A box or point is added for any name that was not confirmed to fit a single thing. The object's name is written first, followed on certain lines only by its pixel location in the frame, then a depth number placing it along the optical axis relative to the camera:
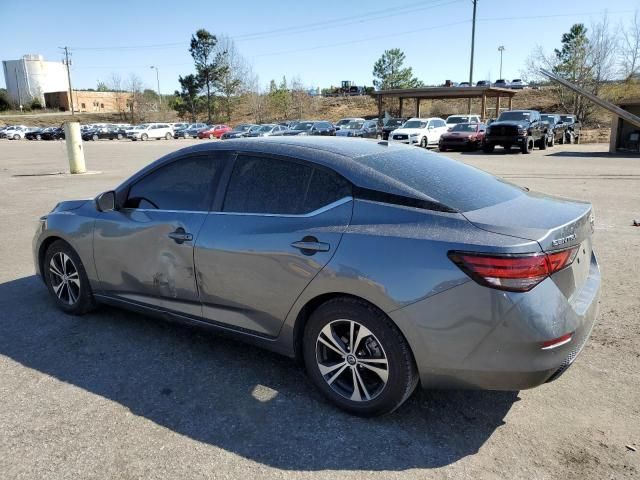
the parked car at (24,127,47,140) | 55.06
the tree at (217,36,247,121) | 79.38
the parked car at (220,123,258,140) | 43.30
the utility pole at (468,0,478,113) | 47.83
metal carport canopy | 37.03
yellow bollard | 17.47
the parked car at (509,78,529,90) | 81.46
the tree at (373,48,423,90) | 85.56
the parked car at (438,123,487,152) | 26.64
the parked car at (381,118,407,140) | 32.07
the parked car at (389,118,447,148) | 27.64
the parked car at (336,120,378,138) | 35.06
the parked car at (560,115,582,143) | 32.39
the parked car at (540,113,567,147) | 28.25
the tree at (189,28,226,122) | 77.81
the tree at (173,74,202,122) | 78.56
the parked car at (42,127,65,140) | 54.47
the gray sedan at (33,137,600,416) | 2.57
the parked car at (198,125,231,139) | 52.68
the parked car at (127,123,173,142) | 51.56
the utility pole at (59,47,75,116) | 87.52
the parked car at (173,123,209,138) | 53.75
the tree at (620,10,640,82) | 45.03
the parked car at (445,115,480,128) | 31.55
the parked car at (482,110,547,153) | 24.62
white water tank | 110.25
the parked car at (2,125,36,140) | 57.91
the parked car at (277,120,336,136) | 35.69
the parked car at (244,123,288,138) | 41.48
